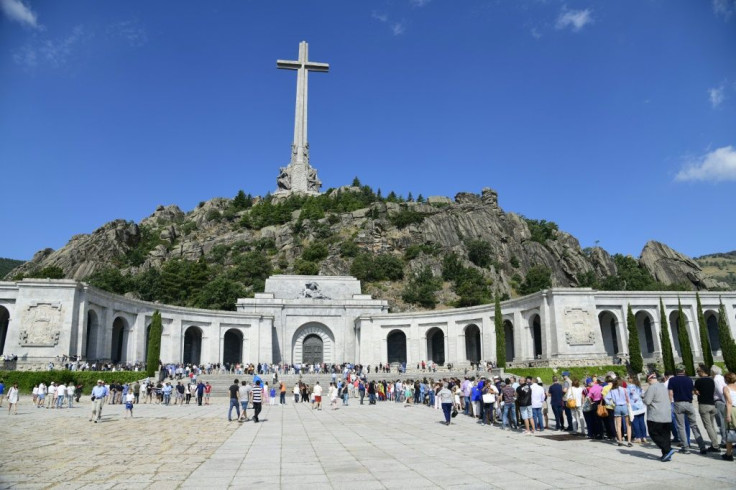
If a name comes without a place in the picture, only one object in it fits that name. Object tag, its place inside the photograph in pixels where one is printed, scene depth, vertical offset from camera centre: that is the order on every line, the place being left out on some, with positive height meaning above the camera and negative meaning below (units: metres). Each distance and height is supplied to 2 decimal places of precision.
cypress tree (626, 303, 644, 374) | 34.38 -0.17
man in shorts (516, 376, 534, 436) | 14.22 -1.47
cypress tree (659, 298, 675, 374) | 33.91 -0.46
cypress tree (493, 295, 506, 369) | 36.84 +0.66
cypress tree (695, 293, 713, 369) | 34.38 +0.20
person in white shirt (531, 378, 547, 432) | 14.03 -1.38
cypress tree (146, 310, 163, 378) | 33.94 +0.67
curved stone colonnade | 31.89 +1.95
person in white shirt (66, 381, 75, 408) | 22.97 -1.57
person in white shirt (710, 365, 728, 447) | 9.90 -1.06
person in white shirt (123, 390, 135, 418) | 18.31 -1.64
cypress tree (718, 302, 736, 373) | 34.34 -0.15
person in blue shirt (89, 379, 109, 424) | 17.20 -1.41
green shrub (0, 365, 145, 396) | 26.89 -0.99
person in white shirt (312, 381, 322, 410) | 22.95 -1.89
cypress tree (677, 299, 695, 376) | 34.12 -0.10
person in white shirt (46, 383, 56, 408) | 22.72 -1.65
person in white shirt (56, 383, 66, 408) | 22.72 -1.54
